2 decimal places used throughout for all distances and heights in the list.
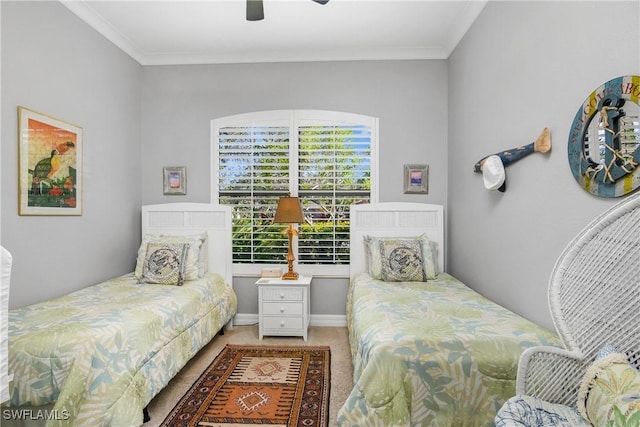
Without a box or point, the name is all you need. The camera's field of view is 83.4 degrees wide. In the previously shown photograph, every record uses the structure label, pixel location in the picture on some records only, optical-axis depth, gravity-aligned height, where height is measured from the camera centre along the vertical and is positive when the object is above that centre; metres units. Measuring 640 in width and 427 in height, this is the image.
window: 3.70 +0.31
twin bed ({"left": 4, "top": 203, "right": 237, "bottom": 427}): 1.64 -0.70
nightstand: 3.29 -0.92
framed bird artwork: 2.35 +0.30
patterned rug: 2.04 -1.20
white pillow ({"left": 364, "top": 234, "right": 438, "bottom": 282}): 3.10 -0.45
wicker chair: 1.21 -0.36
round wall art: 1.36 +0.29
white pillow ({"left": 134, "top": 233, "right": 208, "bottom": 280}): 3.15 -0.41
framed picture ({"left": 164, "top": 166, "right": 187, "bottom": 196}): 3.79 +0.29
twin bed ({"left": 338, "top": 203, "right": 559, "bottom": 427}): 1.56 -0.68
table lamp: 3.32 -0.05
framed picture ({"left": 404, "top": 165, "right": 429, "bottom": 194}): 3.67 +0.30
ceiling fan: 2.13 +1.20
